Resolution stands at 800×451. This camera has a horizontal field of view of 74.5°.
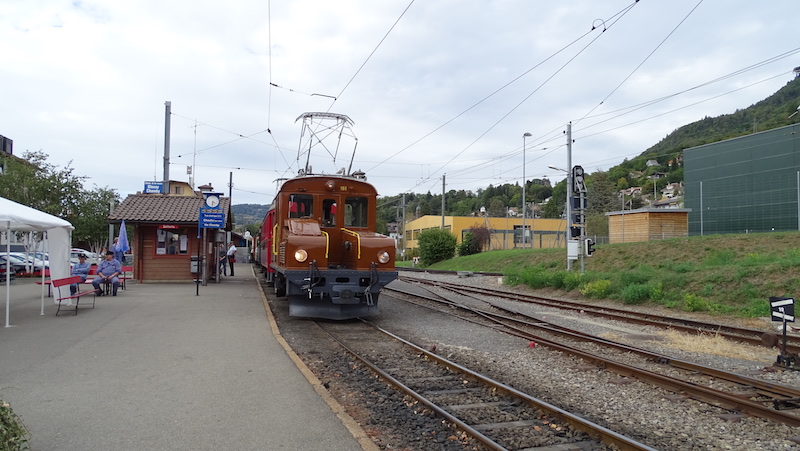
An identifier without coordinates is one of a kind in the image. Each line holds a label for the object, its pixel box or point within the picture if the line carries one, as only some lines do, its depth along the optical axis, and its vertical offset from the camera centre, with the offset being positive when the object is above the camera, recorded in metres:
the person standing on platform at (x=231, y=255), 25.86 -0.32
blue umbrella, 18.23 +0.24
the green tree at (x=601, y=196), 77.44 +7.61
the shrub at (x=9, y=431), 3.45 -1.23
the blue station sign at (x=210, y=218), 17.66 +1.03
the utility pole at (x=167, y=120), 23.25 +5.76
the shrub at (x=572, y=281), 19.36 -1.25
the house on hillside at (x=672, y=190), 99.39 +11.13
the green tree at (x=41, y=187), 26.80 +3.23
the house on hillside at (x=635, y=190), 110.75 +12.09
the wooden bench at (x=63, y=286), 11.60 -0.84
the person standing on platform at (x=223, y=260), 24.90 -0.56
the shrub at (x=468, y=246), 43.56 +0.12
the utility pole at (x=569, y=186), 19.80 +2.36
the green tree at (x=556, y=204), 95.12 +8.28
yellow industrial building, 57.69 +2.49
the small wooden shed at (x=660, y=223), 29.42 +1.32
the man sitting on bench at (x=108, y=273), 14.96 -0.69
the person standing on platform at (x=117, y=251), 18.05 -0.07
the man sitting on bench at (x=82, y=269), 16.44 -0.63
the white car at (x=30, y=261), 26.02 -0.62
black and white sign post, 7.89 -0.95
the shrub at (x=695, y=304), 14.26 -1.56
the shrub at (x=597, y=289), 17.72 -1.43
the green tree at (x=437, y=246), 42.12 +0.13
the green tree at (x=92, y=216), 29.77 +1.90
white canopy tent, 9.93 +0.47
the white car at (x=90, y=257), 30.35 -0.47
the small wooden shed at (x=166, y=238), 19.15 +0.41
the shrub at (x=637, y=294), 16.20 -1.47
